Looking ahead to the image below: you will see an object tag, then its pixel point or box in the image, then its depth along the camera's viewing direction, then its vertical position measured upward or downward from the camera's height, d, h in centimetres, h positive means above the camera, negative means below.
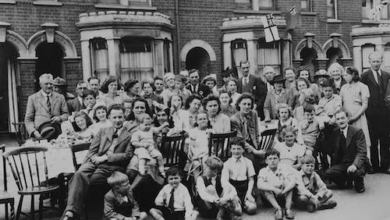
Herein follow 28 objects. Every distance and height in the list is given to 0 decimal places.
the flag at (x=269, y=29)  1415 +208
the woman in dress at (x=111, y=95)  788 +12
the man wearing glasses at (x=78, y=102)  845 +2
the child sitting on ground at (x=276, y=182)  595 -116
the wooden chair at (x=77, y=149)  590 -61
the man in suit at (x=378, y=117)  788 -46
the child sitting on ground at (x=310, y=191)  607 -134
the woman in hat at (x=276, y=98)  849 -5
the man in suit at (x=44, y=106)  773 -3
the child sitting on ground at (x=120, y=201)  532 -119
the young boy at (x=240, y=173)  605 -103
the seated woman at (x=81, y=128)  644 -37
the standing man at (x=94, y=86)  871 +33
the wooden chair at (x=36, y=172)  552 -87
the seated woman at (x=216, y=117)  650 -28
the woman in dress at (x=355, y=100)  765 -14
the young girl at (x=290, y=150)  652 -81
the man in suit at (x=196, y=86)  915 +24
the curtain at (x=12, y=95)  1263 +29
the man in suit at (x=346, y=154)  682 -95
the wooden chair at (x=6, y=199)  523 -108
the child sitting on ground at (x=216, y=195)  566 -124
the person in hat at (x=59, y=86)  922 +37
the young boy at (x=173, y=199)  556 -123
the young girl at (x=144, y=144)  588 -57
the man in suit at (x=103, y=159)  552 -73
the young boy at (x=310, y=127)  712 -54
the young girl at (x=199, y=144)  627 -64
